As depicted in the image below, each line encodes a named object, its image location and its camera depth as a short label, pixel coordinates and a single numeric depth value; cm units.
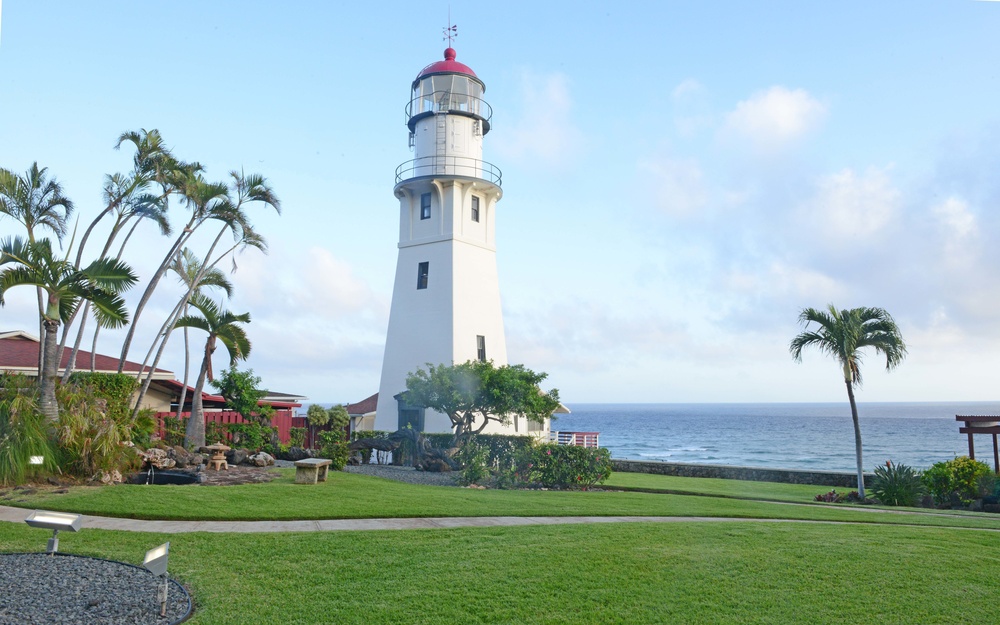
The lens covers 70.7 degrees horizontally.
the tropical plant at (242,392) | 2176
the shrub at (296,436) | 2464
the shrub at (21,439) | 1218
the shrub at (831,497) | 1730
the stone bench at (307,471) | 1445
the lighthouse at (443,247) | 2658
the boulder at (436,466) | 2000
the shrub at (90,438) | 1304
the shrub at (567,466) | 1717
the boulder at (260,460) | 1753
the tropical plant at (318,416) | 2540
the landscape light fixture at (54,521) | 708
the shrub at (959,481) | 1642
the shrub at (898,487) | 1670
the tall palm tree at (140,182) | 1709
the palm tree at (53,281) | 1327
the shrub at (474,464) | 1706
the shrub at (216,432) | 2047
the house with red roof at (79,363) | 1892
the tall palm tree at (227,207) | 1867
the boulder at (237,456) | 1769
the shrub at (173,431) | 1914
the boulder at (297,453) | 2082
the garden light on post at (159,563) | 586
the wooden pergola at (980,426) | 1857
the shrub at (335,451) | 1859
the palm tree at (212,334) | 1967
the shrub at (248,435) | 2103
